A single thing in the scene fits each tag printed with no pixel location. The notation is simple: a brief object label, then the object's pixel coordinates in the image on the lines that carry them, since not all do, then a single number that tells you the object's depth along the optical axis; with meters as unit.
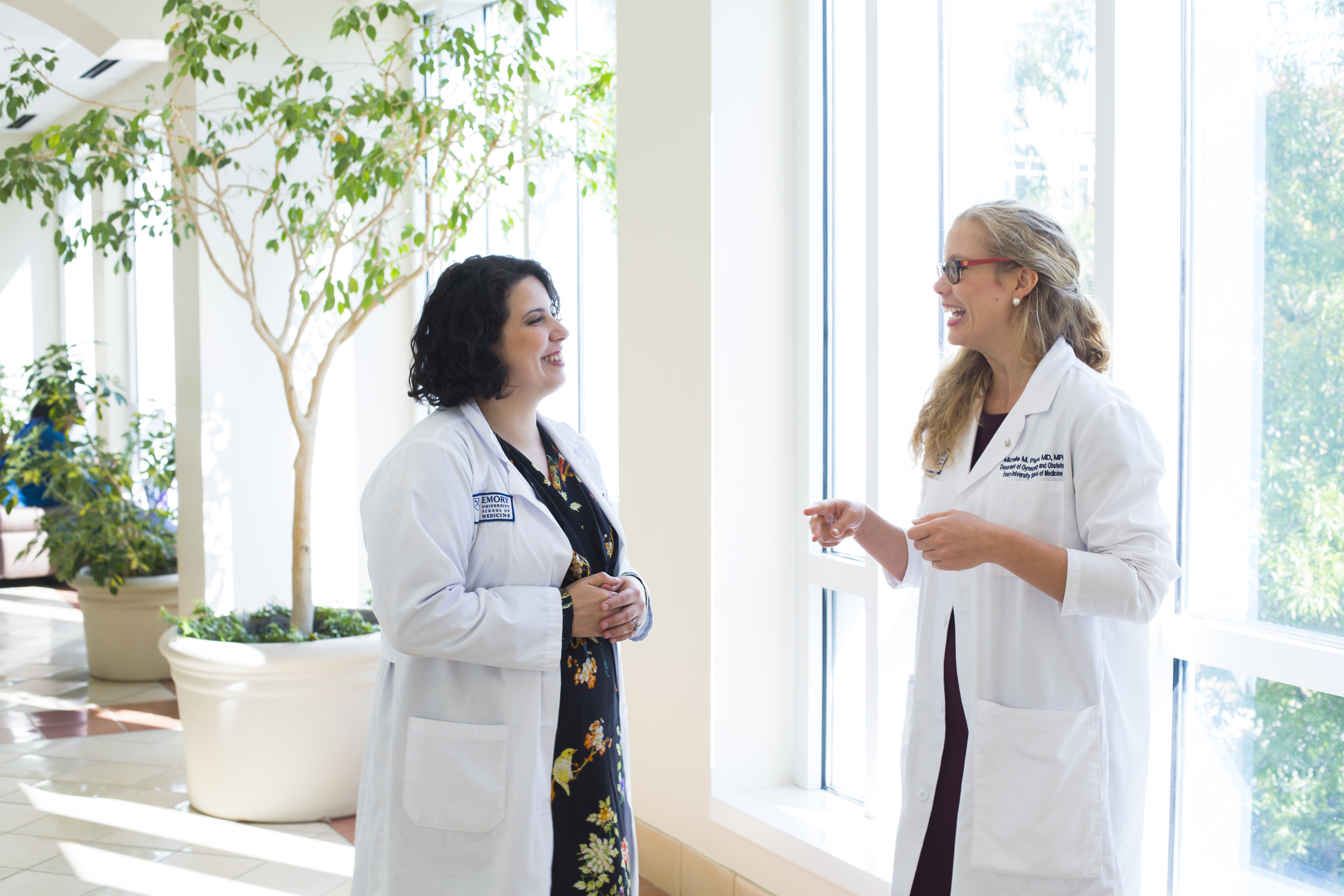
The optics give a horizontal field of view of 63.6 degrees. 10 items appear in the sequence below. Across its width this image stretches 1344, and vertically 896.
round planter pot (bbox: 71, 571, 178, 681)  5.75
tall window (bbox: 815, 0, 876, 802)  2.91
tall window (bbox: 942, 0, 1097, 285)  2.24
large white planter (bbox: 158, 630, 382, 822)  3.82
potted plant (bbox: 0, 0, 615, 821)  3.72
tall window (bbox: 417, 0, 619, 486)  4.21
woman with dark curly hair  1.80
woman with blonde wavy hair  1.63
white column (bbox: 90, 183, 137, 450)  9.24
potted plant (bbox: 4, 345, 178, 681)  5.75
